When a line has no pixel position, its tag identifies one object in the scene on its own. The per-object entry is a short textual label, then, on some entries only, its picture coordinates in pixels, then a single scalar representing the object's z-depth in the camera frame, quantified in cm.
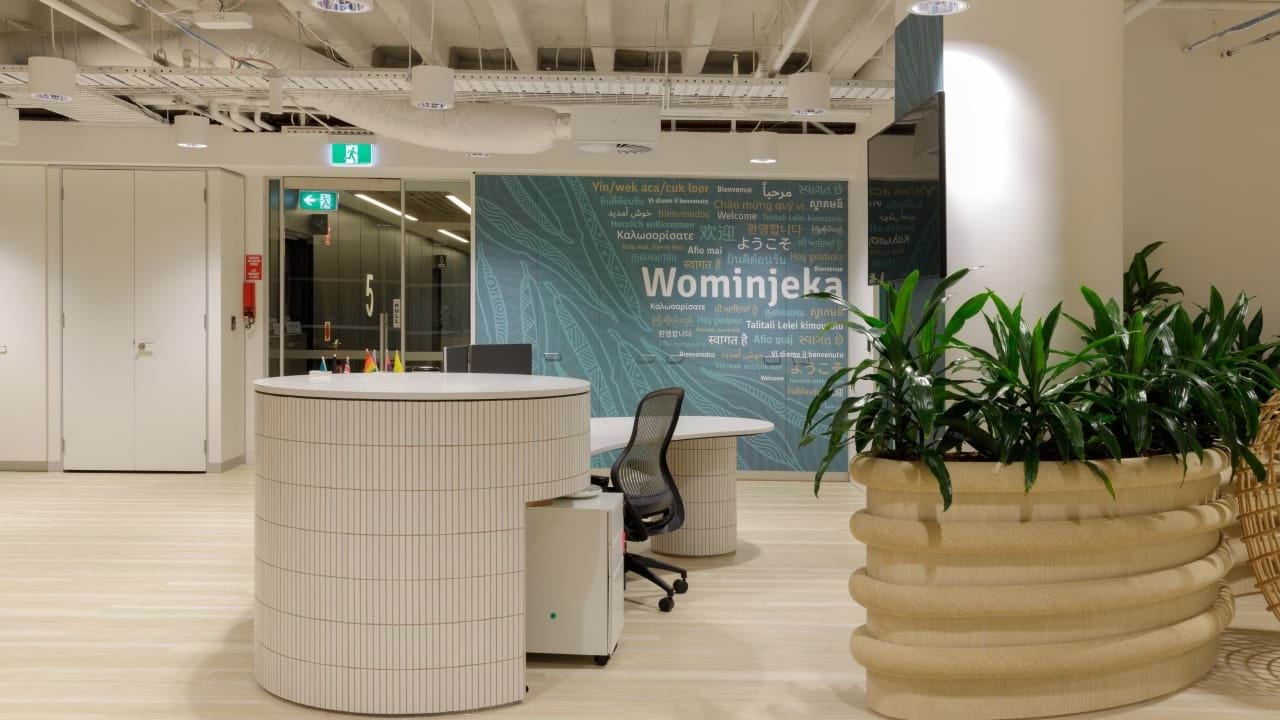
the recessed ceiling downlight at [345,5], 448
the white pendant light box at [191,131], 765
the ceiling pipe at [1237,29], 583
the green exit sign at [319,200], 950
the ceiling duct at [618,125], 672
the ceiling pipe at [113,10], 645
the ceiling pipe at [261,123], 839
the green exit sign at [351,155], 873
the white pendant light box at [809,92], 624
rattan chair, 389
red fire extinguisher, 941
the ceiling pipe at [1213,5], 597
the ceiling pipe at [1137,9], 573
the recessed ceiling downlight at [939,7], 382
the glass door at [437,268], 934
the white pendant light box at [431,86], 582
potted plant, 328
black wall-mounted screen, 418
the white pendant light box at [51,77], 596
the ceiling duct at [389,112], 679
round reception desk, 333
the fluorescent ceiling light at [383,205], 941
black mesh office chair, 479
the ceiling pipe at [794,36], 583
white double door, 885
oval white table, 591
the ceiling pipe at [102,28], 586
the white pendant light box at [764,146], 807
